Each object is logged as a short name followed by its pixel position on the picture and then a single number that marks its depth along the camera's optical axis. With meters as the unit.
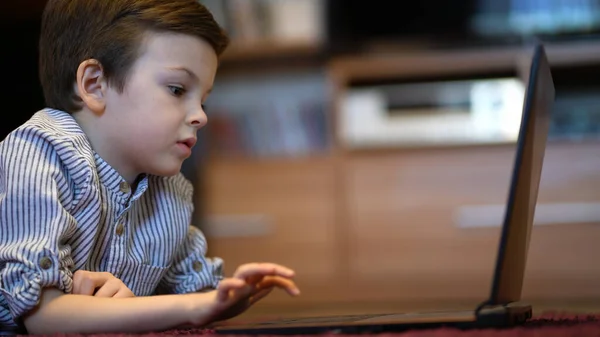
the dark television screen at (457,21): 2.34
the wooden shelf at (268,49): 2.40
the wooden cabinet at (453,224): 2.17
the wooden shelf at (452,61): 2.25
